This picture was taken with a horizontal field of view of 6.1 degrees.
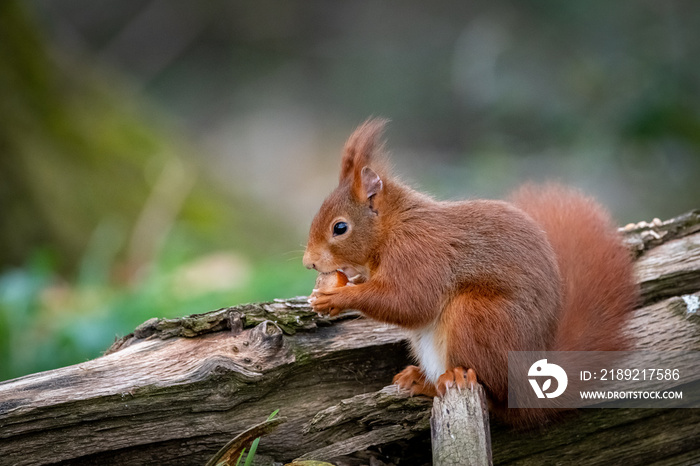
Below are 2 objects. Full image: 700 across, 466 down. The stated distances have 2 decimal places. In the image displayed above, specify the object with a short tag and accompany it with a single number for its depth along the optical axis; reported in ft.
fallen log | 13.23
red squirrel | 13.24
